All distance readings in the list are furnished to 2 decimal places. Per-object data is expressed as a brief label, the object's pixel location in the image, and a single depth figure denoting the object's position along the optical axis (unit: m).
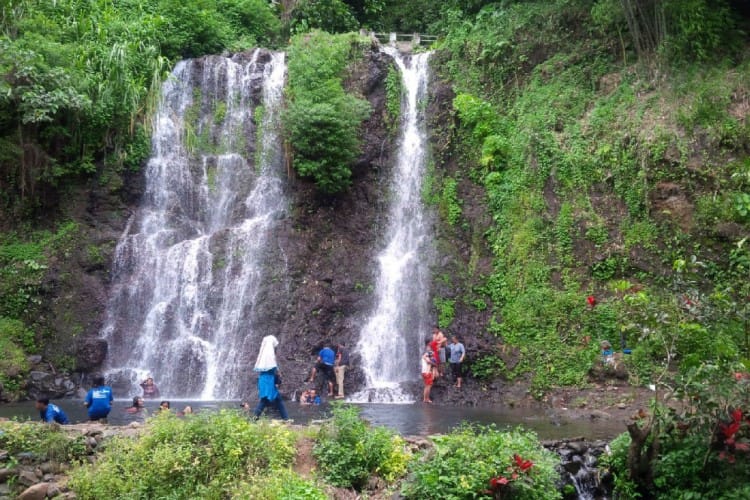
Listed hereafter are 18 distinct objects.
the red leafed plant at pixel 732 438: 8.23
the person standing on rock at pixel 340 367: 16.88
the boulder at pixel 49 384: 16.95
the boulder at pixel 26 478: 8.38
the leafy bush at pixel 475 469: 8.12
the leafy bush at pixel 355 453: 8.76
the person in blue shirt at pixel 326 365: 16.80
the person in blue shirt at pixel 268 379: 11.40
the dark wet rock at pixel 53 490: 8.23
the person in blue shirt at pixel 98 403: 11.44
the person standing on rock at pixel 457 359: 16.97
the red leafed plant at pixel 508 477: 8.12
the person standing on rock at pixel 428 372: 16.45
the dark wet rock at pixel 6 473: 8.39
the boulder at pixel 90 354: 17.94
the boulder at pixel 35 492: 8.09
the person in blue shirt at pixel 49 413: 10.56
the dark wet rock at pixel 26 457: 8.70
